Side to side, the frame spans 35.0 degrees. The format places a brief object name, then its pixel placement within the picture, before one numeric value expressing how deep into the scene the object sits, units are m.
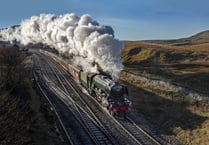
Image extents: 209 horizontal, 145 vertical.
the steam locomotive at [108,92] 36.44
